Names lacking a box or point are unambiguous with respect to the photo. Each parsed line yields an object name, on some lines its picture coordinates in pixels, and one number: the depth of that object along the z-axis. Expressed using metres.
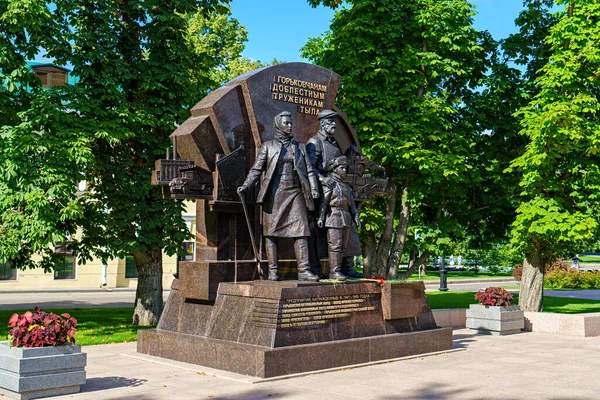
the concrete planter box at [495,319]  15.95
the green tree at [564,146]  18.47
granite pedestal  10.23
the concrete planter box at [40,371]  8.55
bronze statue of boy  11.95
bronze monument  10.70
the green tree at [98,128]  14.88
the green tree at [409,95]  20.28
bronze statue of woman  11.57
